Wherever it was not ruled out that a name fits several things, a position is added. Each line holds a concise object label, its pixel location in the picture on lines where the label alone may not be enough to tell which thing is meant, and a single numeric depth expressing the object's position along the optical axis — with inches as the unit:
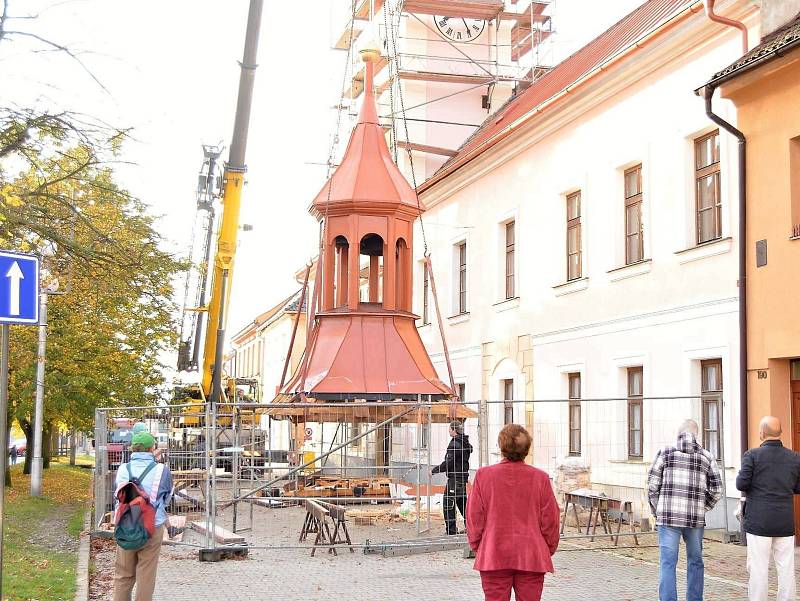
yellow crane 908.6
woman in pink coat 266.7
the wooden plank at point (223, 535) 561.9
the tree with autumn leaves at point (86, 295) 492.1
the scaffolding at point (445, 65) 1376.7
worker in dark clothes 604.4
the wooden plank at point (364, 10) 1440.7
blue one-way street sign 340.8
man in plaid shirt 371.2
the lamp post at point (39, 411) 952.9
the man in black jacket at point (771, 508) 362.0
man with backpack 357.4
